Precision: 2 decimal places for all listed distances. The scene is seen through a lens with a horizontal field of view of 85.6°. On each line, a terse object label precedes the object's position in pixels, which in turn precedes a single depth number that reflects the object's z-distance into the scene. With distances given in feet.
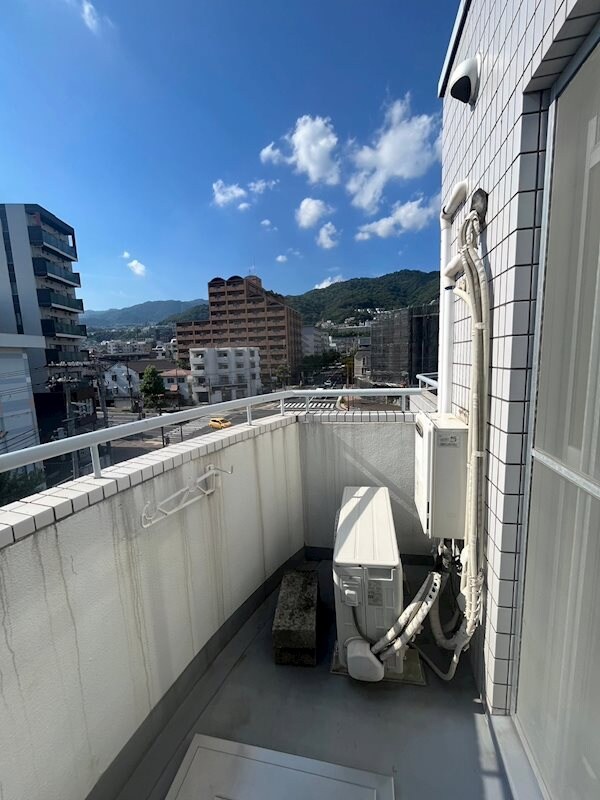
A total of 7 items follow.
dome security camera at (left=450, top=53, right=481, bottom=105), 6.24
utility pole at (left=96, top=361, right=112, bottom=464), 56.88
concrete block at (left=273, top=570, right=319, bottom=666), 7.39
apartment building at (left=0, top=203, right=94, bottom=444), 79.61
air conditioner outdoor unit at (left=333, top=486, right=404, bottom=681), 6.53
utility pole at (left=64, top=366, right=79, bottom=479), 46.88
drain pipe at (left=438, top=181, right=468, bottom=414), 8.52
